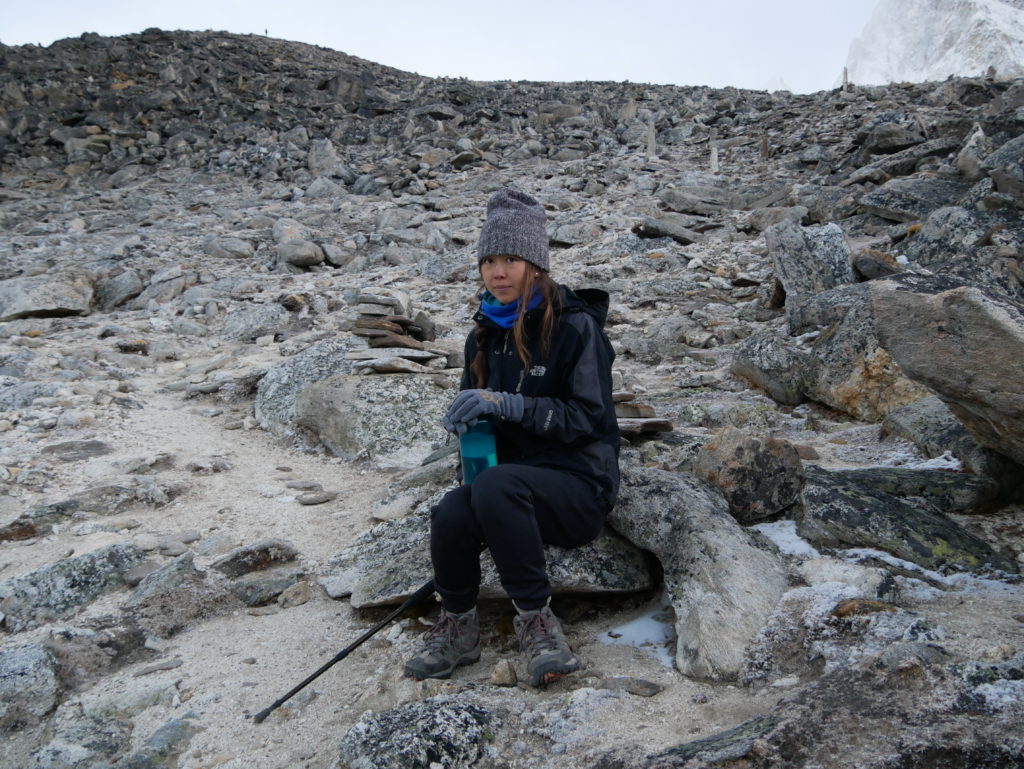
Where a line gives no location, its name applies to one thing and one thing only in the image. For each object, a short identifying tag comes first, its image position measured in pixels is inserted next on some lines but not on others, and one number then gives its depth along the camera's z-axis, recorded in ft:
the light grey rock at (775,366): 18.03
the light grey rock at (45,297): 28.84
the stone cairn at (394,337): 19.80
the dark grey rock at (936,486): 10.61
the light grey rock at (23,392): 19.03
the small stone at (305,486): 15.71
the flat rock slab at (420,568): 9.70
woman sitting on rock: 8.50
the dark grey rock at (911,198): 29.17
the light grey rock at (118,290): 31.65
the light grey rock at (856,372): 15.94
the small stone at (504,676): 8.32
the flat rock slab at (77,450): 16.15
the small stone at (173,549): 12.56
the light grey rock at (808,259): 23.04
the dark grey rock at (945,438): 10.69
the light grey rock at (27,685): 8.70
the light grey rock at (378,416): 17.26
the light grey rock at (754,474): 10.78
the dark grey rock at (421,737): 6.92
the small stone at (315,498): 14.97
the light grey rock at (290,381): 19.01
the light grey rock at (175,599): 10.68
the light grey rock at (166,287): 31.30
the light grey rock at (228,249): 38.17
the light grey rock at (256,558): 12.03
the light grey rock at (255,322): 27.12
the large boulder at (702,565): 8.16
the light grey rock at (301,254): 35.94
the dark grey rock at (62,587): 10.80
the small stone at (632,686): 7.79
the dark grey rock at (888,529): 9.38
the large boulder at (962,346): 8.45
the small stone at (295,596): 11.15
